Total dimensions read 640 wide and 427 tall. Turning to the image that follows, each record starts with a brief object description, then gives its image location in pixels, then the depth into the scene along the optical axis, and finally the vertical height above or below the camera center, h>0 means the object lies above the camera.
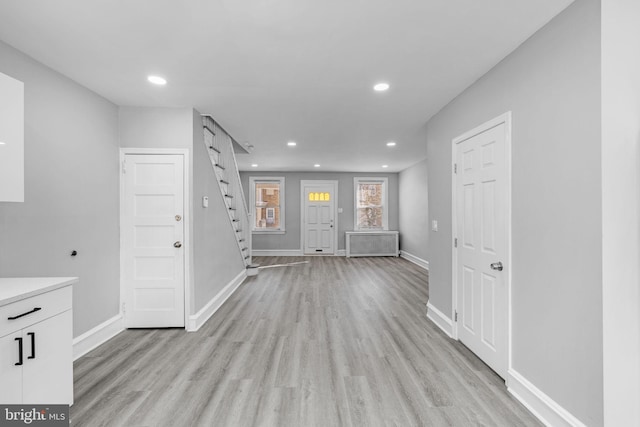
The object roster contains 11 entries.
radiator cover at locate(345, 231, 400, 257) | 8.09 -0.88
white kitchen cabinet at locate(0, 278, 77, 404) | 1.40 -0.71
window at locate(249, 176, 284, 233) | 8.31 +0.28
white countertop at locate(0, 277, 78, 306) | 1.41 -0.42
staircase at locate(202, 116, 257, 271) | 3.74 +0.55
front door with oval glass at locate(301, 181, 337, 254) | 8.33 -0.13
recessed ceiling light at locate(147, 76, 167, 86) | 2.49 +1.22
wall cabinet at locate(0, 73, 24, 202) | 1.58 +0.43
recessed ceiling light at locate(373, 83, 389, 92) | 2.63 +1.23
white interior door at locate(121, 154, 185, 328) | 3.13 -0.36
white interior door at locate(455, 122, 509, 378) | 2.18 -0.28
